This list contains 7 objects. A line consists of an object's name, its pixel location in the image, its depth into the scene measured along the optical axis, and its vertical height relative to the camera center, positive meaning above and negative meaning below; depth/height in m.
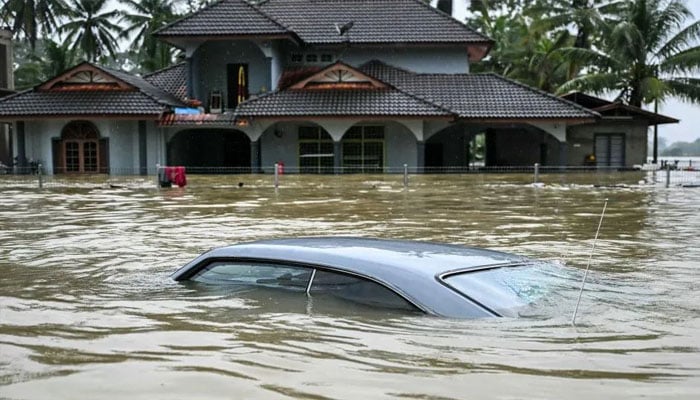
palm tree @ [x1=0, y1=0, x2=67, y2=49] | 50.88 +8.09
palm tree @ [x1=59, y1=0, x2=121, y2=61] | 54.03 +7.70
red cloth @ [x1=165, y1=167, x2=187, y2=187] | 25.98 -0.85
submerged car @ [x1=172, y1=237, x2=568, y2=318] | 5.24 -0.84
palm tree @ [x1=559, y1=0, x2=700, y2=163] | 39.69 +4.08
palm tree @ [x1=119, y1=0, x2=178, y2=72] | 53.31 +7.75
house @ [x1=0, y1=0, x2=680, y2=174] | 35.38 +1.65
